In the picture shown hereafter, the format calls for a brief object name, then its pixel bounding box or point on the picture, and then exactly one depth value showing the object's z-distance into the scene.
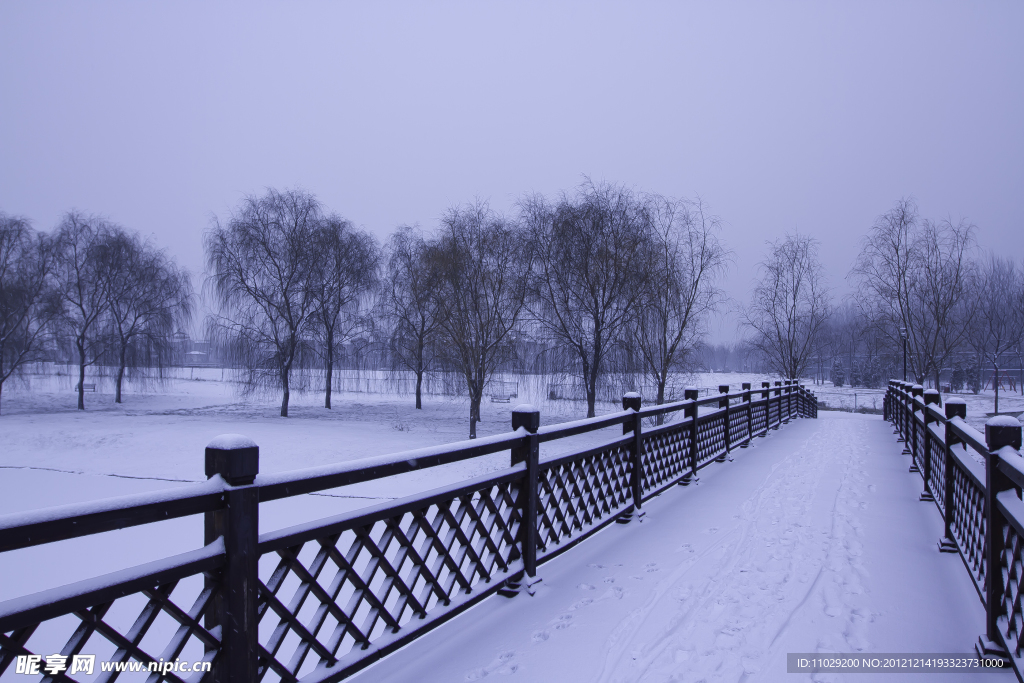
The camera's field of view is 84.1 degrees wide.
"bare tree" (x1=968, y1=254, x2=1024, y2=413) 31.38
